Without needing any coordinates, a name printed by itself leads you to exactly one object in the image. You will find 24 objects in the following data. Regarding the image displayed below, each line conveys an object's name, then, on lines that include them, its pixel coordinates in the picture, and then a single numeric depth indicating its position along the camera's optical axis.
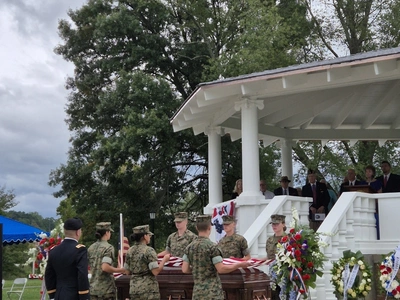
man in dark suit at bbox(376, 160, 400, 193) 15.53
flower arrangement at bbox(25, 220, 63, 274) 12.82
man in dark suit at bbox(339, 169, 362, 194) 15.59
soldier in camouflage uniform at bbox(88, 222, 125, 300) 10.62
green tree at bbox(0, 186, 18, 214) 54.22
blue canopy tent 18.50
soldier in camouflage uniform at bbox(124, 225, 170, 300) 10.11
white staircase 12.23
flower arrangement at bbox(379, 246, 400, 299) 9.72
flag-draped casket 10.23
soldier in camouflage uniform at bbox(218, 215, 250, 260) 10.88
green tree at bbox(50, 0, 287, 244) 30.20
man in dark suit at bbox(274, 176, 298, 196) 16.61
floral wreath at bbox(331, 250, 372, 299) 11.08
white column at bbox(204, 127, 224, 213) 18.17
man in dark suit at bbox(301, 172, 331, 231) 15.98
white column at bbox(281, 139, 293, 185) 20.17
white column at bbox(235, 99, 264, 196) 14.75
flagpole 10.92
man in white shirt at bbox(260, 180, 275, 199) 16.32
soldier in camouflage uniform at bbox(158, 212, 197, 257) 10.95
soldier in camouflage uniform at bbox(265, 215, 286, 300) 11.24
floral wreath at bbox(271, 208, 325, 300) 10.01
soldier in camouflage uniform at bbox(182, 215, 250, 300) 8.88
